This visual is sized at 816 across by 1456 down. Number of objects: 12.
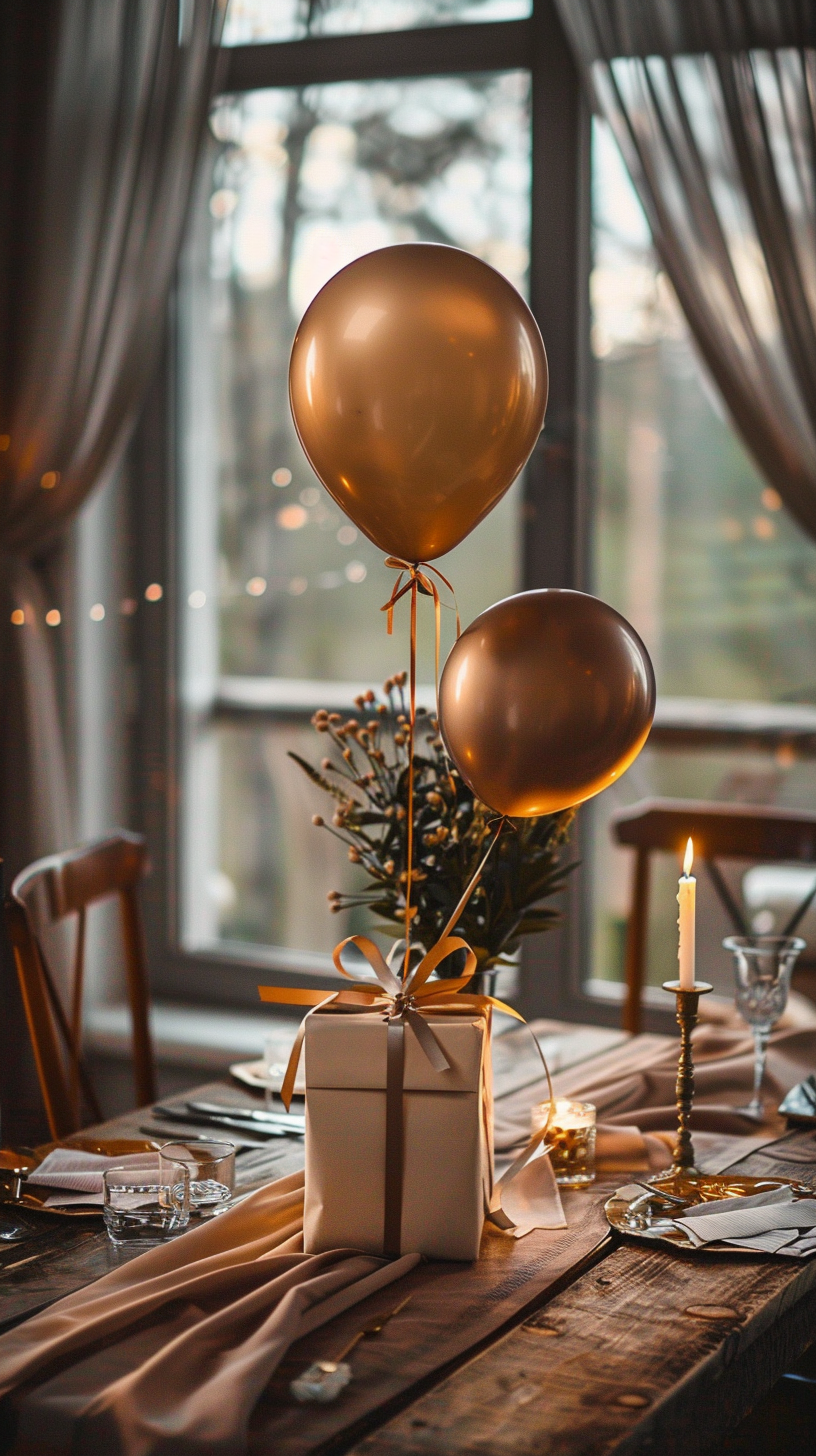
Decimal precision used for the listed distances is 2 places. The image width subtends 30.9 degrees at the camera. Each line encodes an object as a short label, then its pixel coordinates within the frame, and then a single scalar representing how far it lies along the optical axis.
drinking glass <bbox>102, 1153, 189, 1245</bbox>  1.17
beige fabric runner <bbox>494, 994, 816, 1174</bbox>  1.40
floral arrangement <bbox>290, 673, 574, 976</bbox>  1.41
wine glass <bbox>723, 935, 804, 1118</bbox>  1.51
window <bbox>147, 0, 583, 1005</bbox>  2.79
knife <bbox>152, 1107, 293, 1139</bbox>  1.46
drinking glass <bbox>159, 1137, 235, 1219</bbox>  1.22
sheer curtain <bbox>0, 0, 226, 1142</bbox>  2.92
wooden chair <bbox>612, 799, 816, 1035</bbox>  2.16
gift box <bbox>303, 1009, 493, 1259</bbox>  1.11
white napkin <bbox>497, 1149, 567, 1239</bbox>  1.20
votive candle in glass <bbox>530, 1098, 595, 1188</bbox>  1.32
